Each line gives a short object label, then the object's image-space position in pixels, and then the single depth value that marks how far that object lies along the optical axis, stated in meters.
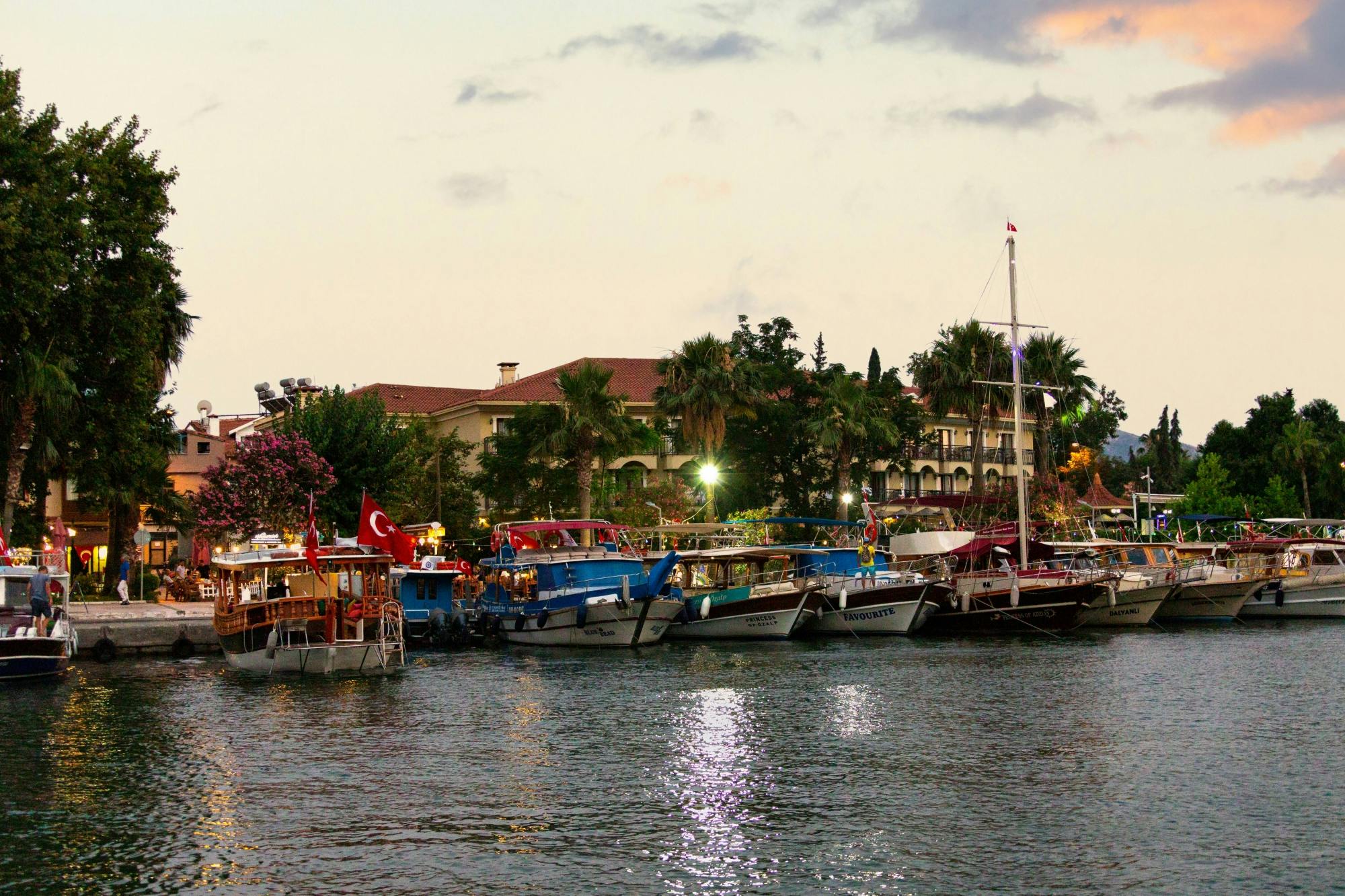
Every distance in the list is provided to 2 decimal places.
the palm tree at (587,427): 69.50
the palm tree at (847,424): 78.31
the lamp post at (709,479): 66.94
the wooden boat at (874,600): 50.28
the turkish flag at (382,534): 37.59
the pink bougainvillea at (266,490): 60.41
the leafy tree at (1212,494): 93.00
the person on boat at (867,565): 51.75
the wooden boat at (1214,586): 57.00
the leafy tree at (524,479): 75.19
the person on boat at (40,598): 35.38
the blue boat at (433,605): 50.31
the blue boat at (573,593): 46.81
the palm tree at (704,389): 73.38
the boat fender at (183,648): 44.00
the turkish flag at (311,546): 36.34
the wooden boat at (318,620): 37.12
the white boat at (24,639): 34.59
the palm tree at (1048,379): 80.12
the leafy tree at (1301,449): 98.44
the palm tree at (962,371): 76.44
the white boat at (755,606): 49.66
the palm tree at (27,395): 46.28
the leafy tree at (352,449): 63.66
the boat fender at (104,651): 42.22
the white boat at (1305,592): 58.59
